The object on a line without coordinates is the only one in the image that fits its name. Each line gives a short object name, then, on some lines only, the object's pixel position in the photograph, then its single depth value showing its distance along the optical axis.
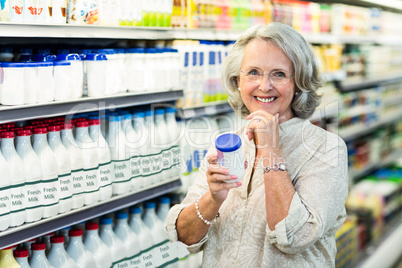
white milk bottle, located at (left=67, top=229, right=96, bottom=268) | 2.26
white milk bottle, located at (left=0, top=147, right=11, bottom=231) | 1.86
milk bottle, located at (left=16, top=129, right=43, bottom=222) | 1.97
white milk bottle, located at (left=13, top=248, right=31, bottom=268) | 2.02
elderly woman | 1.57
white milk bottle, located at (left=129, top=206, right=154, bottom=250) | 2.64
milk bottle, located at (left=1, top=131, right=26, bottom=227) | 1.91
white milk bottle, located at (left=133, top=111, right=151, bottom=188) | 2.58
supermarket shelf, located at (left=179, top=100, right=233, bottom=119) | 2.91
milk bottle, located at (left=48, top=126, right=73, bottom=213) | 2.10
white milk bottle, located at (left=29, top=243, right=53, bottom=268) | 2.08
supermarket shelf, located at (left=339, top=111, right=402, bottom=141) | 4.89
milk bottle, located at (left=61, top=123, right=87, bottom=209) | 2.16
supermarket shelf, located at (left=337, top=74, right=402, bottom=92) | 4.89
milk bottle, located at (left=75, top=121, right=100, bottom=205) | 2.24
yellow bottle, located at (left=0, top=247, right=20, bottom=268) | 1.94
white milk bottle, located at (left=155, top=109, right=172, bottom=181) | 2.71
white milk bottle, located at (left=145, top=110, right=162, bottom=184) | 2.65
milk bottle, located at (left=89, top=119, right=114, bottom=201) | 2.31
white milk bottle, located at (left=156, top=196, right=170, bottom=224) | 2.82
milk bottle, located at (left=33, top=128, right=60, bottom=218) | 2.03
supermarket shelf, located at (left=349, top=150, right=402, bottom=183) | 5.08
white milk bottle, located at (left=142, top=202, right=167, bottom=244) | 2.73
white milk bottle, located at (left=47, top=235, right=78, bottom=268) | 2.17
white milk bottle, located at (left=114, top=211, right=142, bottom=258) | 2.55
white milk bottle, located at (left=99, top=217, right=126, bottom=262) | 2.46
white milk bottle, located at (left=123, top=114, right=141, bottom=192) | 2.51
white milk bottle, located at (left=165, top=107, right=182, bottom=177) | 2.79
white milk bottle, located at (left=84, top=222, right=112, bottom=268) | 2.35
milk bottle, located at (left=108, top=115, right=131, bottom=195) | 2.44
